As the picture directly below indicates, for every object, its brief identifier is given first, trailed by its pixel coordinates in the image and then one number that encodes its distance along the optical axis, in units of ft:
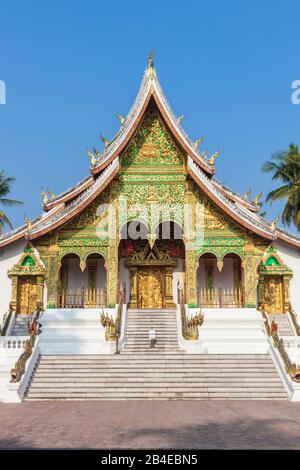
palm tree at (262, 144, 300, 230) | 89.61
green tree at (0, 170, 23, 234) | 98.84
